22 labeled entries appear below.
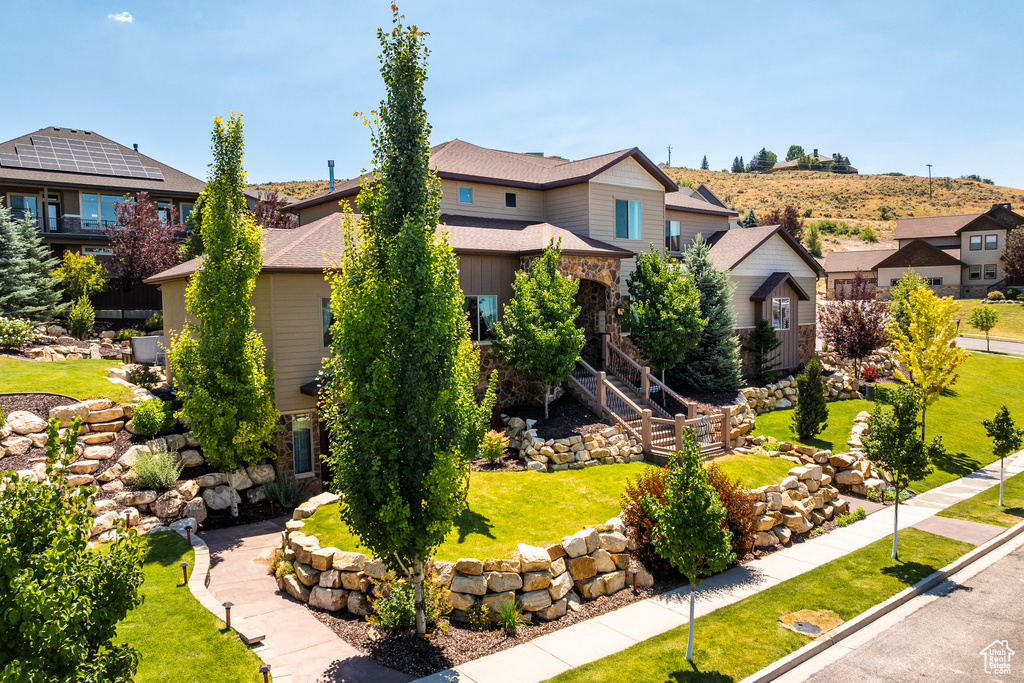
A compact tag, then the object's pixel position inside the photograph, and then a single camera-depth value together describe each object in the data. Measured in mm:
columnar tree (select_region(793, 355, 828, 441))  20875
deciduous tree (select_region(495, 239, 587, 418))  18109
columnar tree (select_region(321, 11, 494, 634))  9156
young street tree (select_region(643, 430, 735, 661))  9492
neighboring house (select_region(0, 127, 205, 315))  33500
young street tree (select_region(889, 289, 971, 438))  20531
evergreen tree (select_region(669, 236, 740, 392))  24562
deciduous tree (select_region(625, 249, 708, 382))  21797
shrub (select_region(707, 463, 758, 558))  13398
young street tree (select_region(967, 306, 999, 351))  36375
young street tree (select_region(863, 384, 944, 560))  13461
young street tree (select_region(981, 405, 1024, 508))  16781
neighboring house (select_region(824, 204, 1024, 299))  57031
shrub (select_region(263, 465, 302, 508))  16375
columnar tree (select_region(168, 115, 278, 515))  14891
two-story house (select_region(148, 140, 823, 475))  17406
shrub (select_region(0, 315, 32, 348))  21766
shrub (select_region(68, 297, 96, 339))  25406
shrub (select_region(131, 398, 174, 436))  15836
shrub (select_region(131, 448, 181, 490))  14547
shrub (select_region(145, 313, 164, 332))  27594
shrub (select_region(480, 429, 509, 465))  16203
